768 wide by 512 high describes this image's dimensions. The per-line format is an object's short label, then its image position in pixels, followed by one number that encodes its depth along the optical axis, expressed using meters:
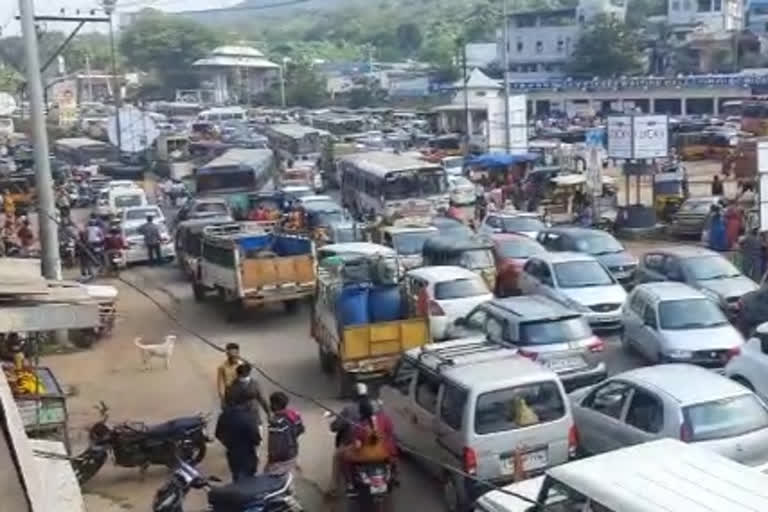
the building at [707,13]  111.31
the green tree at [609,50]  96.19
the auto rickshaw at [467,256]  19.83
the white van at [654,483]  6.36
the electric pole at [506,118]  42.69
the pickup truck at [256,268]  19.94
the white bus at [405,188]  31.52
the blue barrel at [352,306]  15.09
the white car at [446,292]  16.94
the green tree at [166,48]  140.38
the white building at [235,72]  129.12
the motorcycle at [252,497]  9.11
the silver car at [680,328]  14.87
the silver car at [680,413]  9.82
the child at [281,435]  10.55
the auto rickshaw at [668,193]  30.48
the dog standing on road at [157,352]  17.52
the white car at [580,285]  17.78
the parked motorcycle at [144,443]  11.73
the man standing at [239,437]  10.74
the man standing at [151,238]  27.59
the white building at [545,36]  109.50
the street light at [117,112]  58.95
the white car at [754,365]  12.44
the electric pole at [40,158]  18.66
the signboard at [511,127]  45.31
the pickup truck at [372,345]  14.76
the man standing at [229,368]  12.38
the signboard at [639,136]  29.44
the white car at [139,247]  27.70
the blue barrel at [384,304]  15.41
